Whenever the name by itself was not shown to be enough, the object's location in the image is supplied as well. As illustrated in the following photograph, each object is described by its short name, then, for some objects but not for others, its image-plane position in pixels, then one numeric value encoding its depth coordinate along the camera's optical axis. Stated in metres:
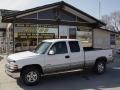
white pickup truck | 4.16
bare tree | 36.06
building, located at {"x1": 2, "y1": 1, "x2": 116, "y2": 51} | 8.45
